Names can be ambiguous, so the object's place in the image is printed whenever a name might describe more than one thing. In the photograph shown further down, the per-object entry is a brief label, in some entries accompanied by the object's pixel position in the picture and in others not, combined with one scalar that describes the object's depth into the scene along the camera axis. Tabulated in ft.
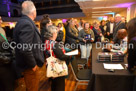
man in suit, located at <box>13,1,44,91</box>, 4.67
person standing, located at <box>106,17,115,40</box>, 18.02
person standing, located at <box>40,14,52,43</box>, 8.26
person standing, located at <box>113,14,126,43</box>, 12.71
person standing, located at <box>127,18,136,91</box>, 4.53
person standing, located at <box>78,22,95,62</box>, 12.75
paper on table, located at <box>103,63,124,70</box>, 5.69
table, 4.89
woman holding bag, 5.50
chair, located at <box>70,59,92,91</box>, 6.71
